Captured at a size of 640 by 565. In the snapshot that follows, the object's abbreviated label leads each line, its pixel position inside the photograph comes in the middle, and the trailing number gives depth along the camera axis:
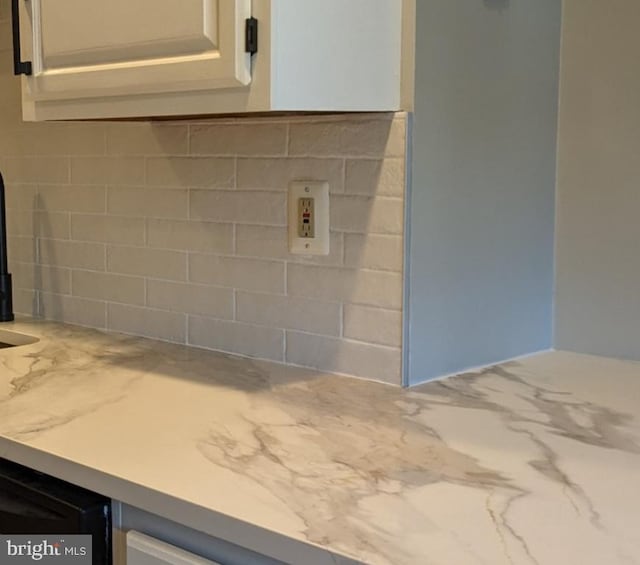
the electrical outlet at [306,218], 1.49
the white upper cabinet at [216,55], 1.17
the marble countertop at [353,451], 0.84
